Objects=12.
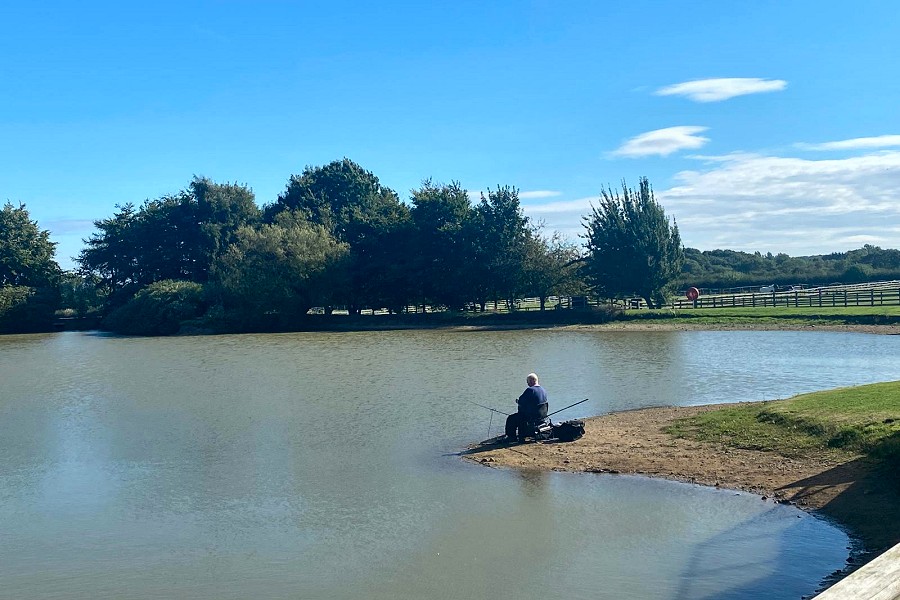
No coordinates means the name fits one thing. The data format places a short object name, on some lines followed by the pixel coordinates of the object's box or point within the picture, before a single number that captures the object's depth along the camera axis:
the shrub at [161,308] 65.50
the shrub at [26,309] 70.75
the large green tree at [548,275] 63.16
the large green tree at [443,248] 65.19
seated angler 16.75
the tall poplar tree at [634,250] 60.28
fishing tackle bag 16.84
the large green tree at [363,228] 68.12
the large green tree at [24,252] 74.62
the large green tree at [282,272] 63.62
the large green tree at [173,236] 77.81
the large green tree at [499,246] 63.81
